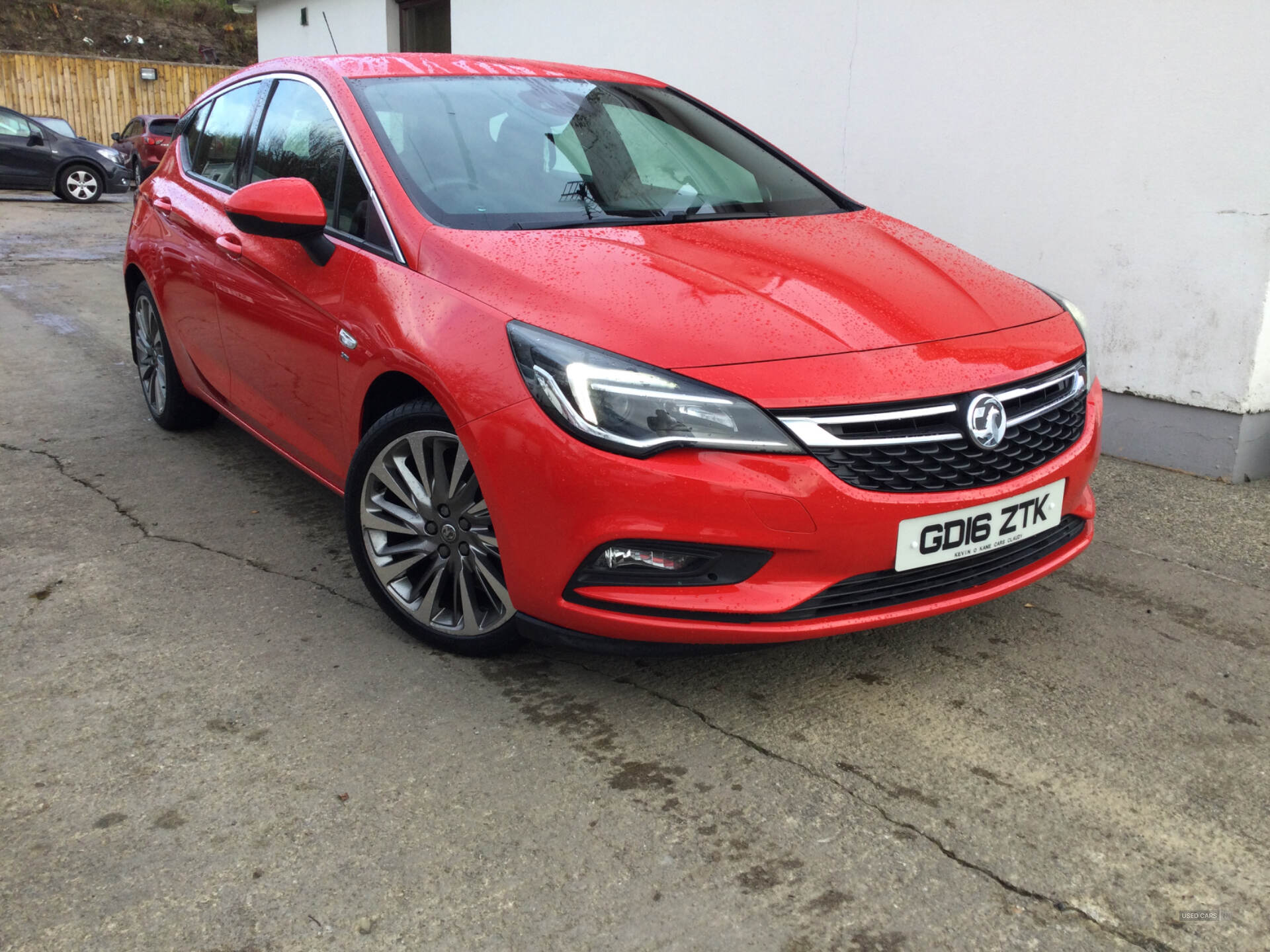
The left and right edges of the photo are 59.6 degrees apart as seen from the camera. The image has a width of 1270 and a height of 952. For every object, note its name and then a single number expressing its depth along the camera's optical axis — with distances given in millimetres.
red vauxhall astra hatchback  2348
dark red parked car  19672
